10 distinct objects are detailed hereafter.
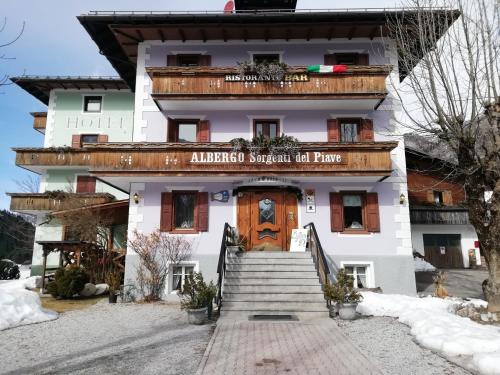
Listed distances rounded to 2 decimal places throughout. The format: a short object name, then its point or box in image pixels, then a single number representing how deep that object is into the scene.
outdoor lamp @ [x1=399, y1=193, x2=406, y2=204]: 14.44
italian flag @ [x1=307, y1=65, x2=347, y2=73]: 14.52
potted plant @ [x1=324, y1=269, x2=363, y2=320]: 9.55
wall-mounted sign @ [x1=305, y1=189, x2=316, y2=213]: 14.55
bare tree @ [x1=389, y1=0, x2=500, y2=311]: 9.43
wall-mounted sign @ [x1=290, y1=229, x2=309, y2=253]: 13.46
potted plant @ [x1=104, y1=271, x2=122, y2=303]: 13.14
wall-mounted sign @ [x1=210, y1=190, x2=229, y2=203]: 14.59
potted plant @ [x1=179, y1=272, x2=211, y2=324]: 9.23
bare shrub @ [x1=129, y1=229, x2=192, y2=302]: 13.73
